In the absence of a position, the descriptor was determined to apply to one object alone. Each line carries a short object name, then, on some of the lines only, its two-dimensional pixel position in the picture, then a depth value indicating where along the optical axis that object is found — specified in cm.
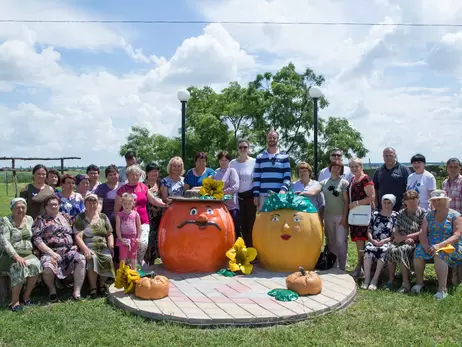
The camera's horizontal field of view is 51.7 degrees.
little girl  623
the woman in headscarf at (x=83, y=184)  661
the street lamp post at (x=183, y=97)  958
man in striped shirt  703
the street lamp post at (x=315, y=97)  1019
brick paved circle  475
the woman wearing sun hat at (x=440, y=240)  590
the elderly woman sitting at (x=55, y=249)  578
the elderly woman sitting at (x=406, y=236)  625
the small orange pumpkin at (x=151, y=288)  530
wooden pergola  1884
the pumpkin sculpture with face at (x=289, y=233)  621
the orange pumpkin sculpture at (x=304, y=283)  541
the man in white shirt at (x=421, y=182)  691
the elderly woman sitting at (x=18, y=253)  548
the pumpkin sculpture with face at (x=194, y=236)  623
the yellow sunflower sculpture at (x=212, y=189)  640
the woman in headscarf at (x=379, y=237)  638
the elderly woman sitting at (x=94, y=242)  597
